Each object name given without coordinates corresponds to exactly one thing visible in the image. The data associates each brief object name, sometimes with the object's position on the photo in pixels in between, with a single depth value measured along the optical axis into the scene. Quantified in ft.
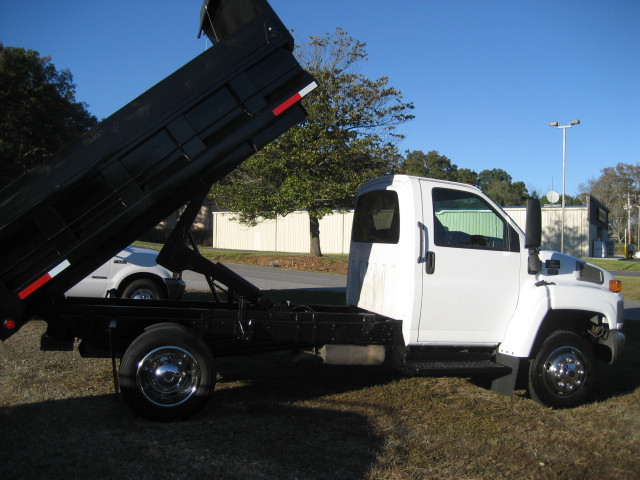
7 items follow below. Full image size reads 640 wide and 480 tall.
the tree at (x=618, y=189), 245.04
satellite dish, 91.71
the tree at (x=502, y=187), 210.79
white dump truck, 15.53
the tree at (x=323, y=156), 76.59
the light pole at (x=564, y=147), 111.86
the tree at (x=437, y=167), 213.87
